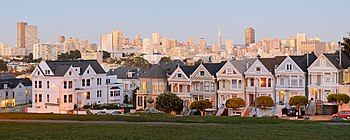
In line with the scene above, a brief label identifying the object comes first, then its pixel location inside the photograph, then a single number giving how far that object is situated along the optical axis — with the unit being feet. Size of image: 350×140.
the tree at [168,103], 195.52
